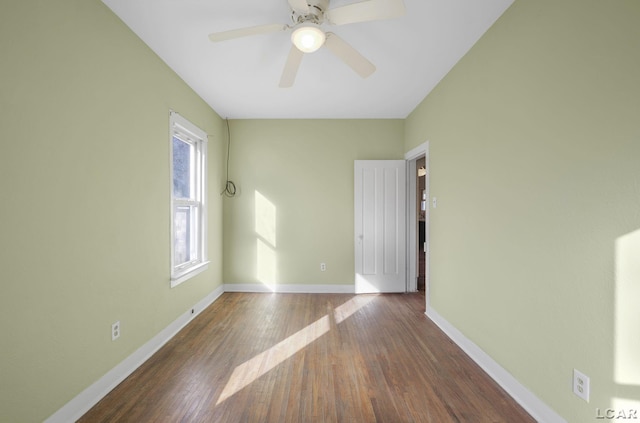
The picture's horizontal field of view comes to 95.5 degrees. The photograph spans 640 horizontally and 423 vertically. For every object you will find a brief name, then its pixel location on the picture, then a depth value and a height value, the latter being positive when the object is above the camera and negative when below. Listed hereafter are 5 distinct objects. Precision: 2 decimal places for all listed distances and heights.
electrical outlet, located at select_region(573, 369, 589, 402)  1.46 -0.88
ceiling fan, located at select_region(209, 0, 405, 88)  1.61 +1.13
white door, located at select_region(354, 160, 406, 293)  4.32 -0.22
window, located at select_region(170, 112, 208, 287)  3.04 +0.16
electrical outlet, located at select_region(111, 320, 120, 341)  2.08 -0.85
